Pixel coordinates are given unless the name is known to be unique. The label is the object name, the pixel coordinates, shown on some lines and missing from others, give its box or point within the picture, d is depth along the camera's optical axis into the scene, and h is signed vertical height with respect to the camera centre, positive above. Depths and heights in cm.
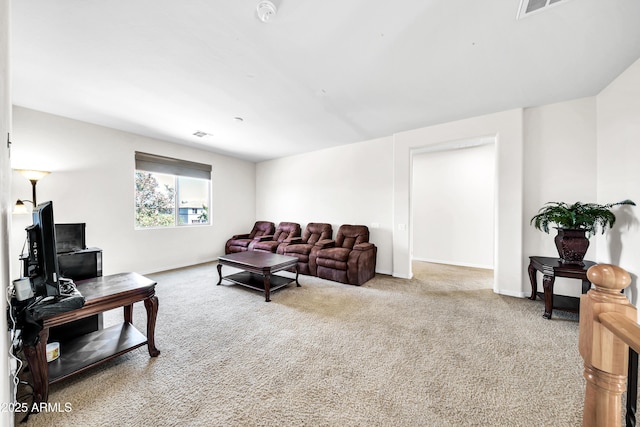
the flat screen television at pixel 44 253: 138 -25
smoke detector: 163 +143
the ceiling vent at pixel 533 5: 166 +147
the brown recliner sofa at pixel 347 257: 399 -83
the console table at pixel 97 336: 148 -100
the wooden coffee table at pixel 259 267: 333 -84
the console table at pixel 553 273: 258 -69
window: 462 +41
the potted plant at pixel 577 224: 262 -16
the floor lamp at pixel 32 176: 294 +45
